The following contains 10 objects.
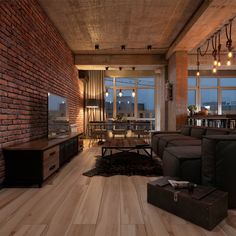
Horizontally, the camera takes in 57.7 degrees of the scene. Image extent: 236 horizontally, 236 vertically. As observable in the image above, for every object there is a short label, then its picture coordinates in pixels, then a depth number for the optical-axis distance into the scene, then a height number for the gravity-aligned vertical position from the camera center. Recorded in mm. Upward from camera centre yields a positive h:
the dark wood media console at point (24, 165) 2844 -633
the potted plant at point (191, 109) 6193 +273
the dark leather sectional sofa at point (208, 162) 2117 -486
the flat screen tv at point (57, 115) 4066 +51
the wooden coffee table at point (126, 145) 4031 -529
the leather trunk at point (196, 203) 1778 -756
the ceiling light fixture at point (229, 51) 4242 +1355
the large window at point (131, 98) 10023 +951
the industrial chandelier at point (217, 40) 4335 +2189
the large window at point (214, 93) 10312 +1236
